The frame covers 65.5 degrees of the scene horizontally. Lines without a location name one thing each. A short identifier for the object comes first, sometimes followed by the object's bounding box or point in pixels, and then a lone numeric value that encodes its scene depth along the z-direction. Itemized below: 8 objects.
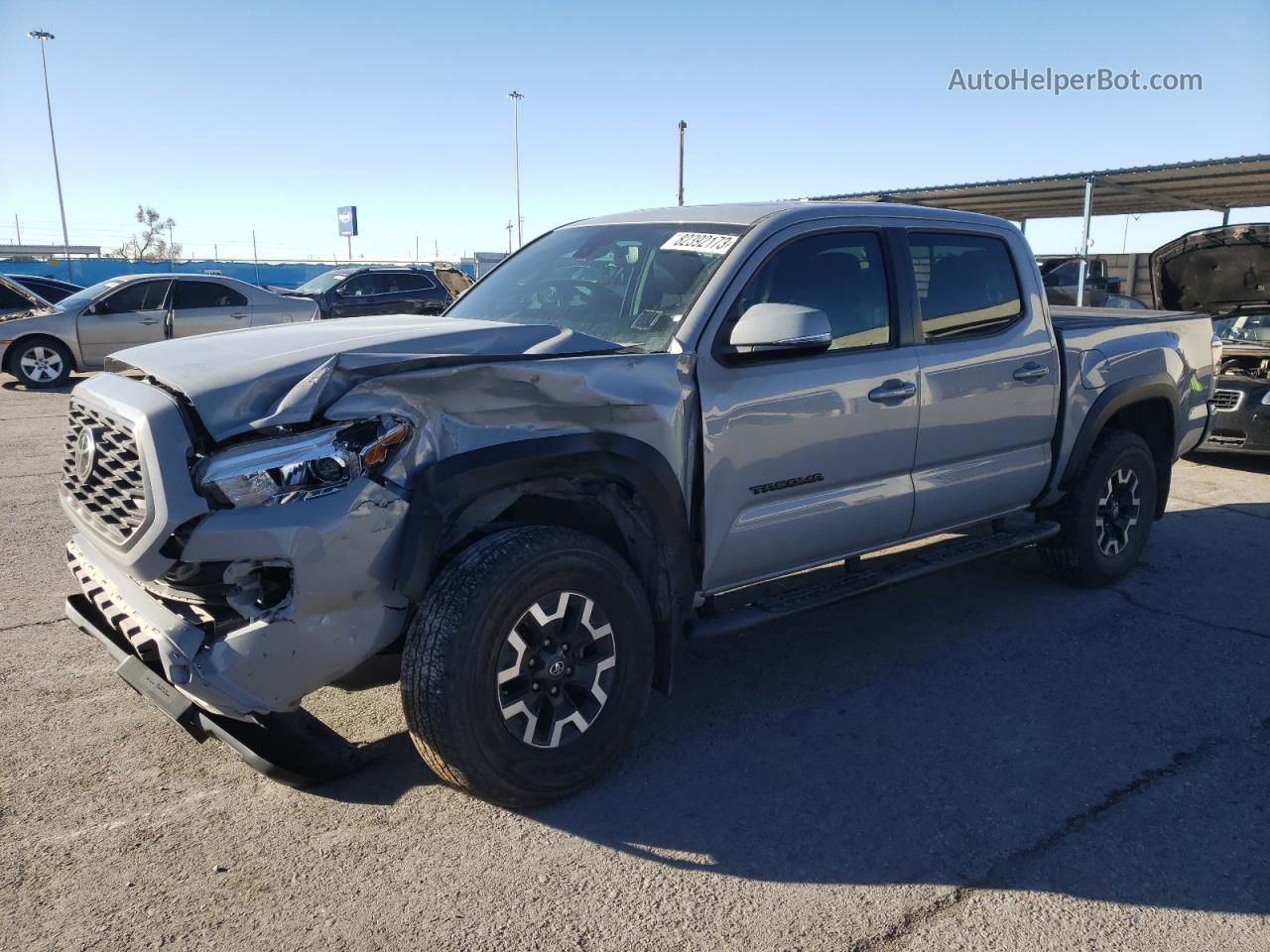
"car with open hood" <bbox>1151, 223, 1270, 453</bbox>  7.84
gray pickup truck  2.75
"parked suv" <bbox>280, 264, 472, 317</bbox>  18.14
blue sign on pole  47.28
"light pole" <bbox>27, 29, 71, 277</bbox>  46.34
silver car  13.55
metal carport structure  15.70
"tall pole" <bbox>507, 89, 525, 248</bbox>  55.72
